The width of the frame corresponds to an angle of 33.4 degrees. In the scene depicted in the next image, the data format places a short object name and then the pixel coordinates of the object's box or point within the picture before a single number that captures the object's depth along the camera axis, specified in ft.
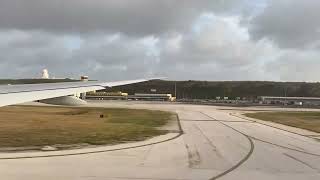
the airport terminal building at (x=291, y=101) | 481.22
